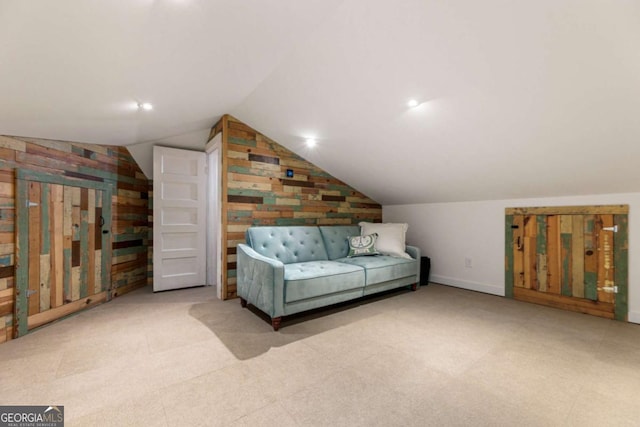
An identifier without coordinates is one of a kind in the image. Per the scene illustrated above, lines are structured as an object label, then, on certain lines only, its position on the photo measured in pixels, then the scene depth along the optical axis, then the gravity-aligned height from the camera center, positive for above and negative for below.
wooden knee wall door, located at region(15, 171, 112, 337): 2.27 -0.33
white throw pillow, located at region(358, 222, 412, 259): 3.80 -0.35
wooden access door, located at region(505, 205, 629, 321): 2.73 -0.48
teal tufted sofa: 2.49 -0.61
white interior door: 3.61 -0.08
